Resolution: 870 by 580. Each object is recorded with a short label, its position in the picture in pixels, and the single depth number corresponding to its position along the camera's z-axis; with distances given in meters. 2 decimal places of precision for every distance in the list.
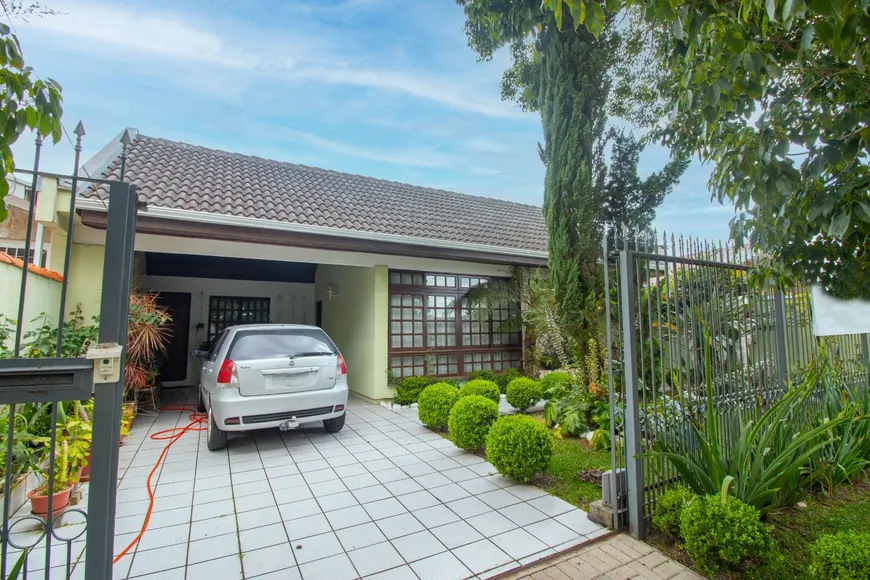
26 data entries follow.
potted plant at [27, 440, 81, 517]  3.36
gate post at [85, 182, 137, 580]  1.61
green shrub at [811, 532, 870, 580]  2.23
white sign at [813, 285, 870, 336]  3.39
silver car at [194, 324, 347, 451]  5.08
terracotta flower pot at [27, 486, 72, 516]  3.35
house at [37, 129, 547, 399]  6.48
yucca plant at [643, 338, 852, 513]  2.97
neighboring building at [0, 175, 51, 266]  9.27
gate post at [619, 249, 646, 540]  3.17
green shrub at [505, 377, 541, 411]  6.98
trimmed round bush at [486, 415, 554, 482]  4.03
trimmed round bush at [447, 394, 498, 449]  5.03
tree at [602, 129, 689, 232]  6.07
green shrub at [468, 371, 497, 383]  8.48
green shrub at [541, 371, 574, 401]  6.61
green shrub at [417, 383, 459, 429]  6.04
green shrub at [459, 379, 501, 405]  6.52
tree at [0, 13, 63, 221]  1.63
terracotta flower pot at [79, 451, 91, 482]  4.26
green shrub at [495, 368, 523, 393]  8.59
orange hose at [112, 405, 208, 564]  4.94
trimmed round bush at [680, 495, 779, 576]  2.52
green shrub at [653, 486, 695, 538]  3.03
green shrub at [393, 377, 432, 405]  7.72
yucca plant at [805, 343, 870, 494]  3.88
